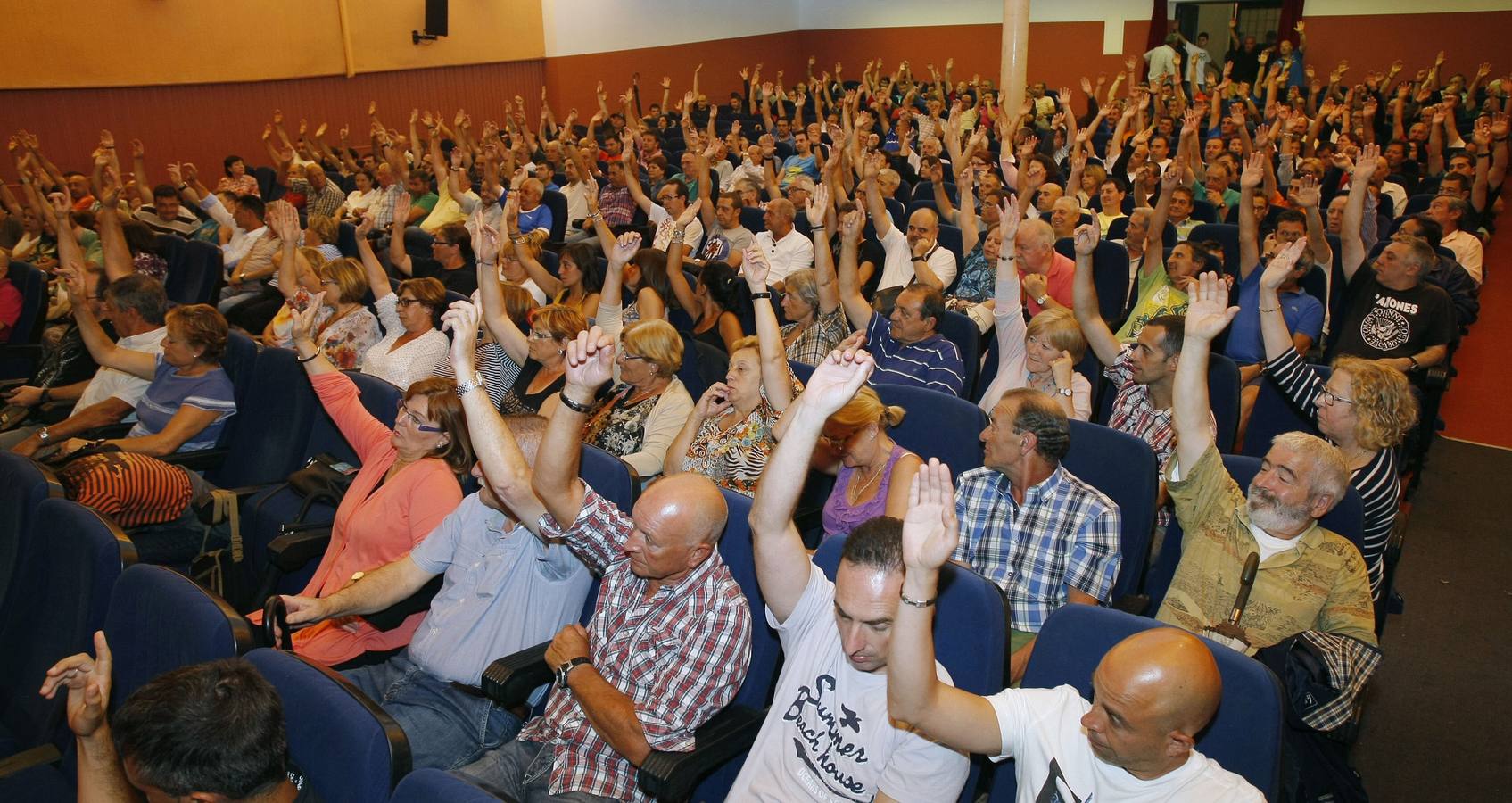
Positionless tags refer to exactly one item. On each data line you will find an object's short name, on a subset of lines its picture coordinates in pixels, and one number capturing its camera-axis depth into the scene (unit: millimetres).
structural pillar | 11211
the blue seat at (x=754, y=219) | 7016
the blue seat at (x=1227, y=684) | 1857
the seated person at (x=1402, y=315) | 4480
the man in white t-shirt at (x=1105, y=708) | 1716
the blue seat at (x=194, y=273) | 6566
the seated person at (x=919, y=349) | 4133
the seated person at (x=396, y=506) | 2865
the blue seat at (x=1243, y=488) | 2697
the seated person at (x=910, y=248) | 5691
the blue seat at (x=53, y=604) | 2502
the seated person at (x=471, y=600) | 2514
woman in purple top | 2873
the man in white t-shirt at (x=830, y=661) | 1905
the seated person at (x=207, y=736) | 1641
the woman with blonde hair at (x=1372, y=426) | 2922
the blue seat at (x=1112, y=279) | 5695
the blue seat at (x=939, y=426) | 3402
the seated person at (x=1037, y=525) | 2658
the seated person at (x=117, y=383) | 4359
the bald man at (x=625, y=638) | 2221
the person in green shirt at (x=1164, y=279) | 4734
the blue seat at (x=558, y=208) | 7836
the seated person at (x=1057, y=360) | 3686
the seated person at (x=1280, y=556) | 2461
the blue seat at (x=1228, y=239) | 5812
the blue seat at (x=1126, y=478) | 2953
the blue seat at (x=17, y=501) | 2898
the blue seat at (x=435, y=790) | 1573
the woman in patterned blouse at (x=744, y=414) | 3410
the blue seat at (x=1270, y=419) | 3848
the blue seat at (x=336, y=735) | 1738
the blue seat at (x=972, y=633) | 2109
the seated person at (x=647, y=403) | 3738
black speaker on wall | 14078
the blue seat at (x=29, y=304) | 5883
